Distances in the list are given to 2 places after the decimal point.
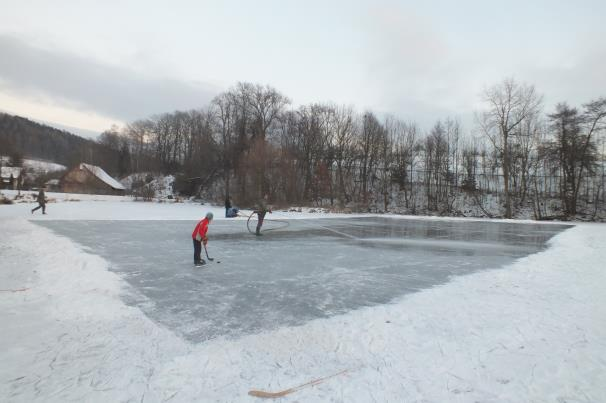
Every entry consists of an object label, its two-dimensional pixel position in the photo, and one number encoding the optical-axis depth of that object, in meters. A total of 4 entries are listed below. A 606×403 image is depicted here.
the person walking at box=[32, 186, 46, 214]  20.94
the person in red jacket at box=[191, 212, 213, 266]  8.40
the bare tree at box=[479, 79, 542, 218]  36.19
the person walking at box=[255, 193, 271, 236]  15.14
